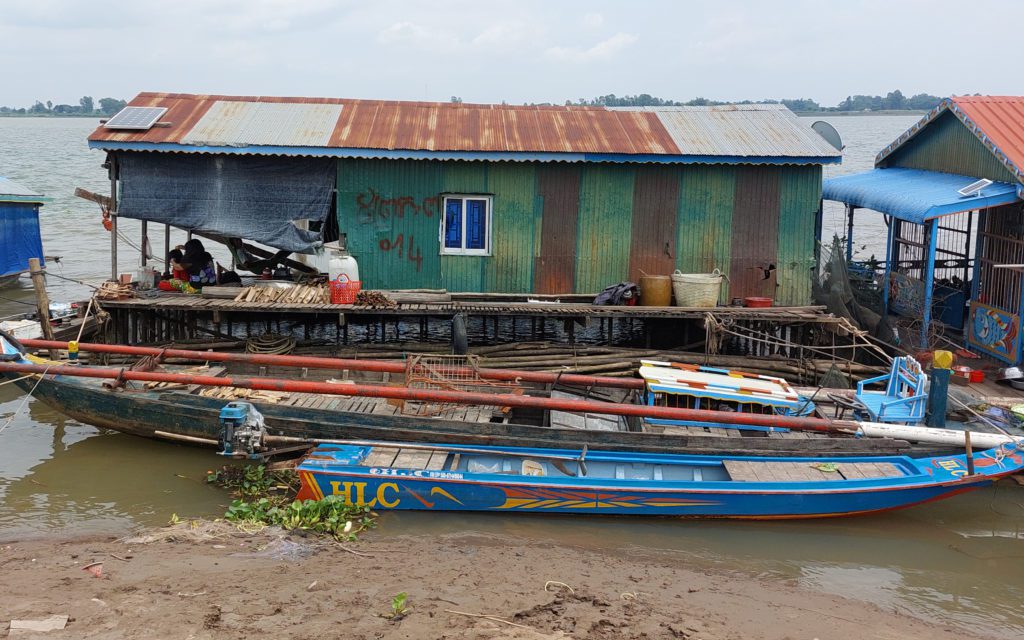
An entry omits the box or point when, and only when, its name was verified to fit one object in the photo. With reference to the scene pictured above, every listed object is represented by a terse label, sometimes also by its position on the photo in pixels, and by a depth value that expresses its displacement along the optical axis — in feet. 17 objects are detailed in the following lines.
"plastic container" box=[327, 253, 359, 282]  49.37
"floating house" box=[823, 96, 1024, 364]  49.06
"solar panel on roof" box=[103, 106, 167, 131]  50.16
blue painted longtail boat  35.50
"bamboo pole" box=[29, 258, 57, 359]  47.34
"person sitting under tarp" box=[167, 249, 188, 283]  52.60
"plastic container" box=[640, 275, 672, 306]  50.52
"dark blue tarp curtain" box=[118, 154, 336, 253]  50.72
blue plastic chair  39.47
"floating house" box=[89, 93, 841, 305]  50.72
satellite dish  62.15
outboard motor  35.42
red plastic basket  49.16
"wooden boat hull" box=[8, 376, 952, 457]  38.06
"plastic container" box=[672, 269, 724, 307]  50.39
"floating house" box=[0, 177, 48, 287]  79.00
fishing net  53.72
